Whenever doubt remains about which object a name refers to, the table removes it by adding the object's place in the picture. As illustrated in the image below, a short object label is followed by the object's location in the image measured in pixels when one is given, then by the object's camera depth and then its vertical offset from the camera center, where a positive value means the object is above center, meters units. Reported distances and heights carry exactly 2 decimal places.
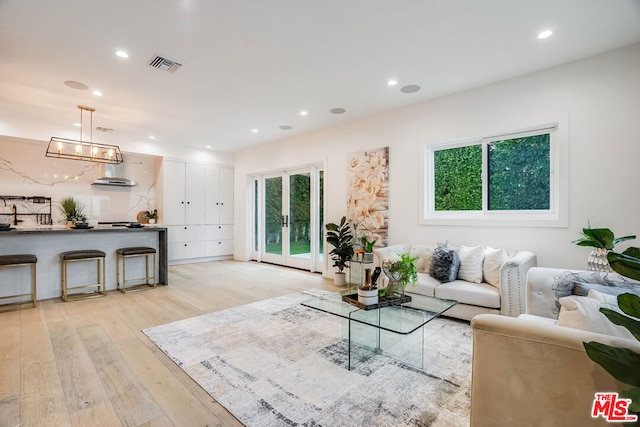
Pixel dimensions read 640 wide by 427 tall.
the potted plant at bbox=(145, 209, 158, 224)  7.01 -0.05
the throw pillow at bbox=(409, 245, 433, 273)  3.85 -0.57
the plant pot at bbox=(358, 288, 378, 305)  2.42 -0.68
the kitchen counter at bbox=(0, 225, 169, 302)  3.92 -0.47
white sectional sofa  2.89 -0.82
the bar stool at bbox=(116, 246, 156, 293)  4.61 -0.76
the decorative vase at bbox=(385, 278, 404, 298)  2.59 -0.67
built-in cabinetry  6.97 +0.10
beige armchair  1.12 -0.66
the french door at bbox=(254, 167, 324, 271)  6.08 -0.11
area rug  1.80 -1.22
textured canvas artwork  4.70 +0.35
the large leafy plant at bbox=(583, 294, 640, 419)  0.93 -0.48
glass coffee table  2.33 -0.86
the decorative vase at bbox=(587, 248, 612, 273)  2.69 -0.45
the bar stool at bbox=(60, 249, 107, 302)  4.11 -0.84
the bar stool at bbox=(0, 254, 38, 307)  3.62 -0.60
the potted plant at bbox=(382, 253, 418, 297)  2.53 -0.51
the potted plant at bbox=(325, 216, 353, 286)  4.96 -0.54
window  3.46 +0.43
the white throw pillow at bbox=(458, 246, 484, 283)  3.39 -0.60
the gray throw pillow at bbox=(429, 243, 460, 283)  3.43 -0.61
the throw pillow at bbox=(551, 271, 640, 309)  2.01 -0.48
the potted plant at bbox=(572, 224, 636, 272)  1.82 -0.23
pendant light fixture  4.85 +1.30
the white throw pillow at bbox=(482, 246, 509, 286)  3.28 -0.59
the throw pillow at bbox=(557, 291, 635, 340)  1.26 -0.47
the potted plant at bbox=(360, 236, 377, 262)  4.68 -0.55
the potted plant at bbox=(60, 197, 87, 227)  6.02 +0.10
